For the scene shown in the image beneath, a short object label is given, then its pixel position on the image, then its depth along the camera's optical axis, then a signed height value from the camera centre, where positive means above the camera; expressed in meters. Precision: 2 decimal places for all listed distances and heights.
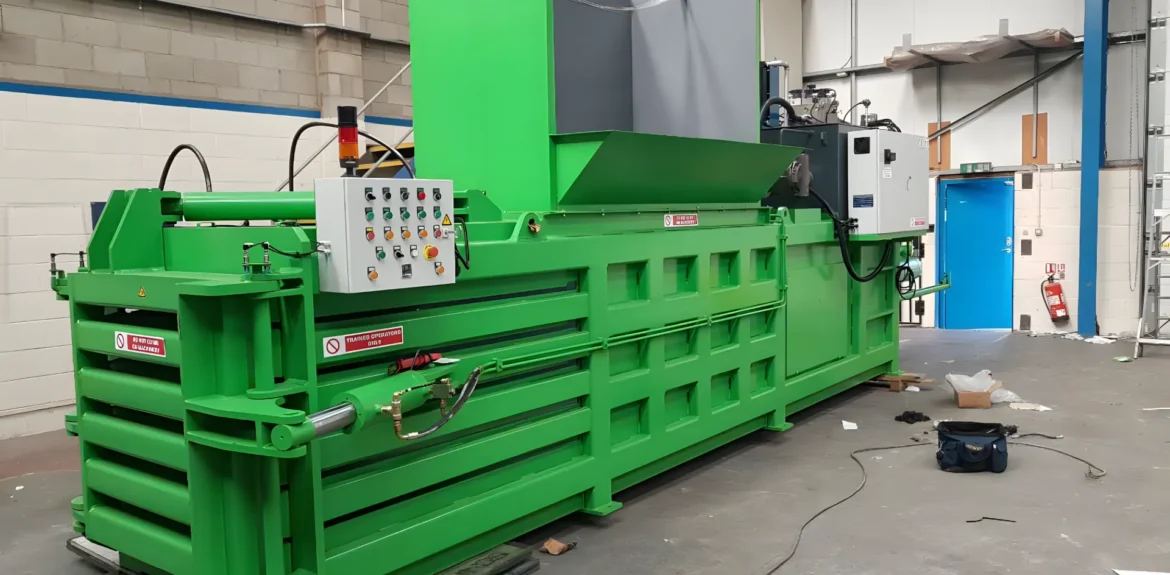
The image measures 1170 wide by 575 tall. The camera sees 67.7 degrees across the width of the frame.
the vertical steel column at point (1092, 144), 8.08 +0.67
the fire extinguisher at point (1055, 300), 8.76 -0.85
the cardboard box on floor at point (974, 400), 5.57 -1.16
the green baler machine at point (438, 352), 2.48 -0.42
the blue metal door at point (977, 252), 9.24 -0.37
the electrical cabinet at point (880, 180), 5.46 +0.25
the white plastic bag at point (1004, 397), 5.73 -1.18
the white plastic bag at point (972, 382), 5.66 -1.08
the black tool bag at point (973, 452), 4.18 -1.13
